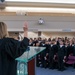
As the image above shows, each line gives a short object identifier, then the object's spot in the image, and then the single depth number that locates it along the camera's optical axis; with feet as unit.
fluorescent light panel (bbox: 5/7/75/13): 56.29
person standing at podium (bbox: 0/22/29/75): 7.69
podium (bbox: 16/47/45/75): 13.66
